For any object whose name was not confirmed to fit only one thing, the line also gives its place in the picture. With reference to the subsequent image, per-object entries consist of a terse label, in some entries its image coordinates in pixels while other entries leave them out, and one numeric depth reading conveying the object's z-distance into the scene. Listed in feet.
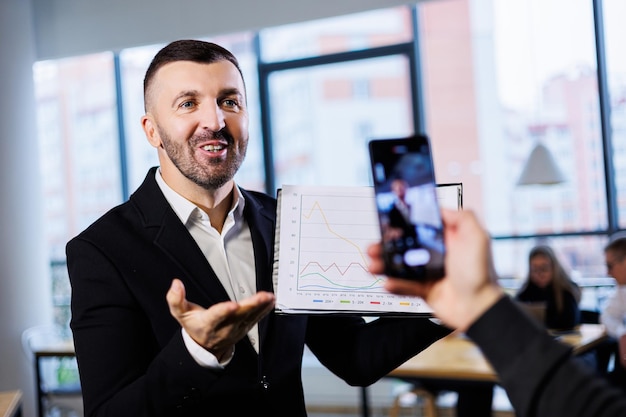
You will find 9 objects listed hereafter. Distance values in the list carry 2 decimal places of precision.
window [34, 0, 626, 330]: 20.61
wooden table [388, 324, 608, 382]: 14.07
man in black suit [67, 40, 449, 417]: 5.45
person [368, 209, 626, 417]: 2.99
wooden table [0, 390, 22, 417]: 10.45
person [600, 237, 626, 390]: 15.89
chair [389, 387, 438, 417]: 17.57
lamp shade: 19.83
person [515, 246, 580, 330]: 17.46
